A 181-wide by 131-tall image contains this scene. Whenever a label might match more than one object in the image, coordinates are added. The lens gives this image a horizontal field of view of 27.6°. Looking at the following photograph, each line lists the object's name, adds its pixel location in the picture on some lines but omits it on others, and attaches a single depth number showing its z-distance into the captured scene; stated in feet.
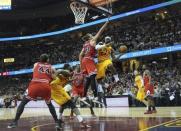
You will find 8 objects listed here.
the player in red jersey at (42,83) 29.89
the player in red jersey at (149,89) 49.67
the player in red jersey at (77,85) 42.09
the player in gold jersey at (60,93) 32.17
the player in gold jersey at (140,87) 53.21
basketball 33.54
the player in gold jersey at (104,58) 34.14
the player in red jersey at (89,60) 33.71
